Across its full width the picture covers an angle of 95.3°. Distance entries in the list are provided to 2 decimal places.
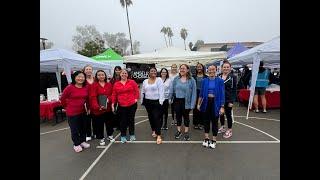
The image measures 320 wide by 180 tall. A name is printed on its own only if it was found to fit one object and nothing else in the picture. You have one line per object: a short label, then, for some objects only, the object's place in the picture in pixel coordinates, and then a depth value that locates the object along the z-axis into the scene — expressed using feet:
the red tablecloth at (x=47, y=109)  14.71
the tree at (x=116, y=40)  129.82
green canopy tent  34.87
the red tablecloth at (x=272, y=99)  18.14
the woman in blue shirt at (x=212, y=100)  9.51
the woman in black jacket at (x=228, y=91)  11.08
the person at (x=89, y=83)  10.47
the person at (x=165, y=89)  12.62
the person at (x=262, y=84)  17.32
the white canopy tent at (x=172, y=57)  18.76
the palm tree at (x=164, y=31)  173.59
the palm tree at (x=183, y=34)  180.12
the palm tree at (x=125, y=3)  90.81
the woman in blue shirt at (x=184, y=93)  10.60
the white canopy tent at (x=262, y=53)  15.00
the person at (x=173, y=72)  13.01
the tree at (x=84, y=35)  110.66
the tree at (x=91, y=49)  68.55
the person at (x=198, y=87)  12.26
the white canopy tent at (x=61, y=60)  15.62
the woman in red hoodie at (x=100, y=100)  10.31
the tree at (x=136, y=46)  139.13
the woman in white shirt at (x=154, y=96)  10.78
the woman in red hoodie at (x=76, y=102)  9.59
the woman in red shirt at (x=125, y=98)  10.48
